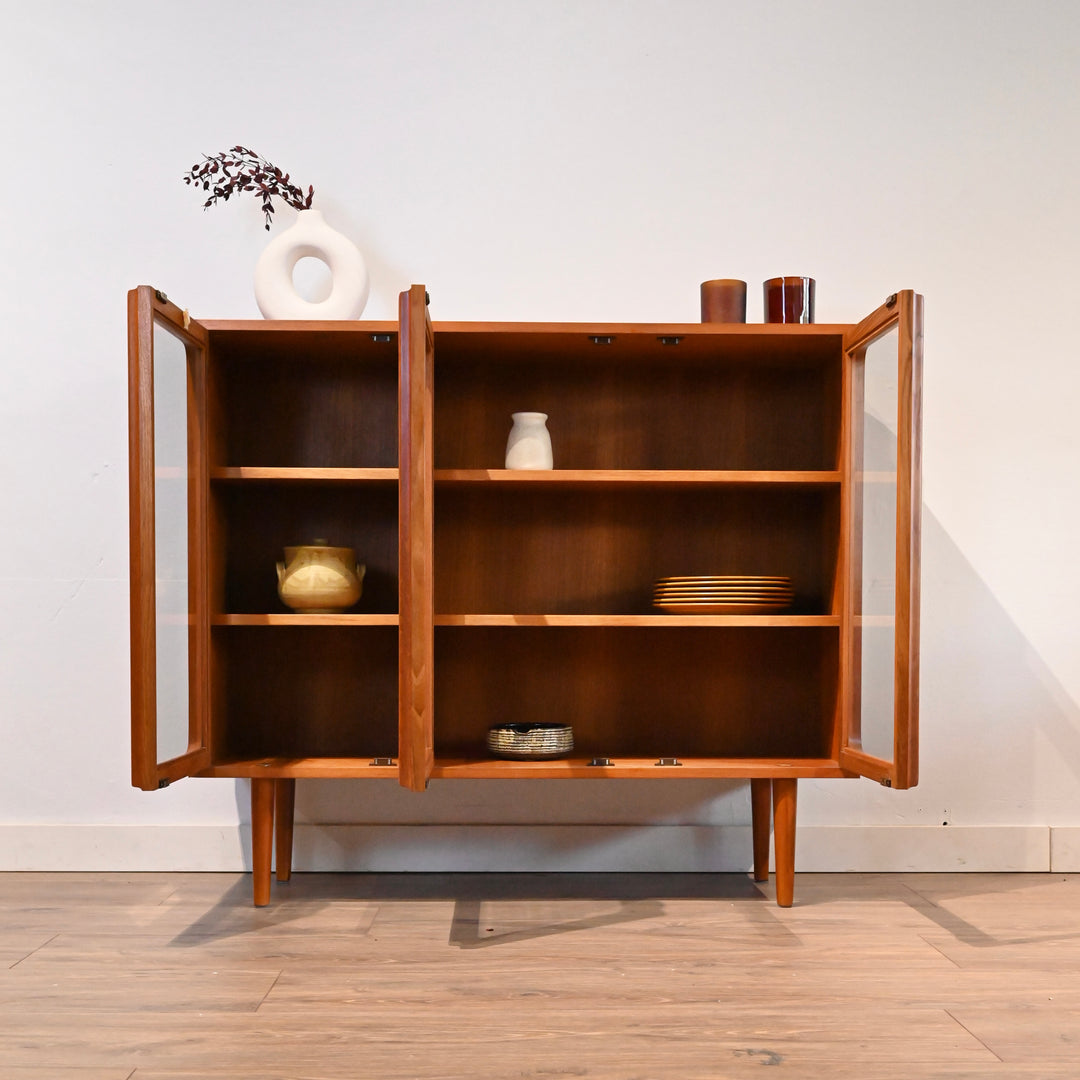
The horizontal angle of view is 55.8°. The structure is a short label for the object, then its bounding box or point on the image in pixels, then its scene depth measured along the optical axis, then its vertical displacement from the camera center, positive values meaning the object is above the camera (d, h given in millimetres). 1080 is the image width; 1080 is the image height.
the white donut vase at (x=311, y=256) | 2041 +503
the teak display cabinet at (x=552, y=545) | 2158 -53
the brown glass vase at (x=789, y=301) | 2021 +440
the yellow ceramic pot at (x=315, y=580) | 2012 -119
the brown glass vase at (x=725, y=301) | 2037 +441
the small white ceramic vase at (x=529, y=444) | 2041 +156
